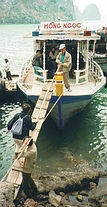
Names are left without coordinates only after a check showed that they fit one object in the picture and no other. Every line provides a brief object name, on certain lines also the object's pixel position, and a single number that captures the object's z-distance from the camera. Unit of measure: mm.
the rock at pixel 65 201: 7309
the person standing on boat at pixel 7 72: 18078
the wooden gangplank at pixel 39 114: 6684
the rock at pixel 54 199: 7201
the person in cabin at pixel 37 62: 12934
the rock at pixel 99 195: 7371
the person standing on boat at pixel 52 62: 12992
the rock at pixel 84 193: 7852
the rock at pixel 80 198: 7570
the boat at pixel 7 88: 16516
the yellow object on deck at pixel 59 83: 9977
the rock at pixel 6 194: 6301
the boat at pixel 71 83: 10844
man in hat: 10789
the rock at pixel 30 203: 6834
